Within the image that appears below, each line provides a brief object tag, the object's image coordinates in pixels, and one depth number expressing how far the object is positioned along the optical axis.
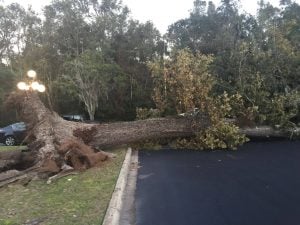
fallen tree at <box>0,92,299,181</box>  6.38
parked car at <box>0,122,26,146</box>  11.67
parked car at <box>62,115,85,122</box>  13.58
